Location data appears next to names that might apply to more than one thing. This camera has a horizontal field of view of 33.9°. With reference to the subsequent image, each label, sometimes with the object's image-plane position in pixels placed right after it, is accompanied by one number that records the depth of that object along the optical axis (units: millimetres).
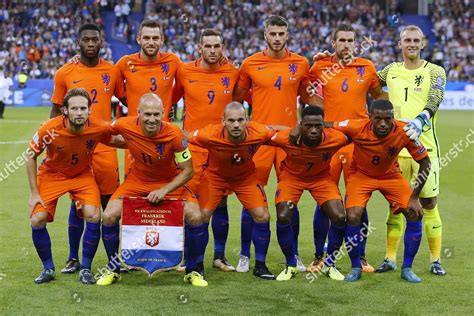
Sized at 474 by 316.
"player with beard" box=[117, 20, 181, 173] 7918
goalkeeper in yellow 7594
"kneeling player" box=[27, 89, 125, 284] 7109
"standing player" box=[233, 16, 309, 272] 7969
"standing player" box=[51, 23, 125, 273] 7746
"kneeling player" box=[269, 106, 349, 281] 7293
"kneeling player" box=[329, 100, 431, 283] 7246
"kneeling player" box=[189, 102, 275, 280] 7270
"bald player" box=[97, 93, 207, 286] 7090
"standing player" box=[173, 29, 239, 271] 7973
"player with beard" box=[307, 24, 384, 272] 7902
